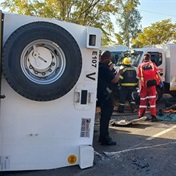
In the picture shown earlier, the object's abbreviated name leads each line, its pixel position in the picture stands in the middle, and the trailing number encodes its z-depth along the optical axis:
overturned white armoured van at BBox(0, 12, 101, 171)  2.48
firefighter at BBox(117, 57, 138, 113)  6.47
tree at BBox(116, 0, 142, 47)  38.50
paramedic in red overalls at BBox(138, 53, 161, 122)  5.38
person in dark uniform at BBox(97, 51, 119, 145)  3.45
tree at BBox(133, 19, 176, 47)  23.91
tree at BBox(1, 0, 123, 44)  11.66
